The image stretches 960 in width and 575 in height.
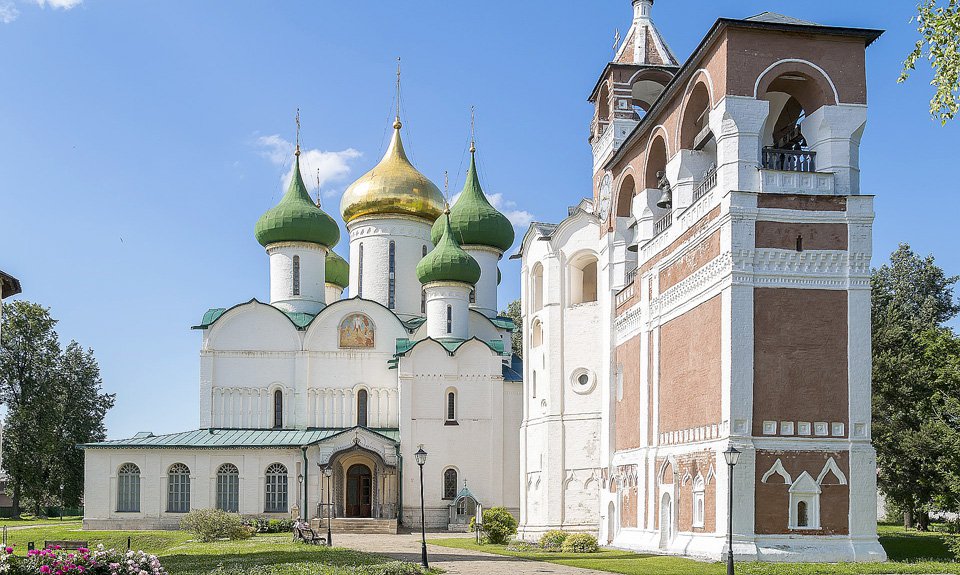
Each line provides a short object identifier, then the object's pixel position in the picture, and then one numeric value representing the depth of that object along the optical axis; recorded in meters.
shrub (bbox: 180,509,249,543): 28.70
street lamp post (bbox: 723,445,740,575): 17.02
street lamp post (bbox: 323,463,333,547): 34.78
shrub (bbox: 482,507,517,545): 28.02
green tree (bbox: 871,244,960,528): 28.86
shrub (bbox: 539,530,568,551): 26.39
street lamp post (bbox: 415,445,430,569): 22.11
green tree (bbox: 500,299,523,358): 60.00
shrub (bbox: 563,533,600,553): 25.02
